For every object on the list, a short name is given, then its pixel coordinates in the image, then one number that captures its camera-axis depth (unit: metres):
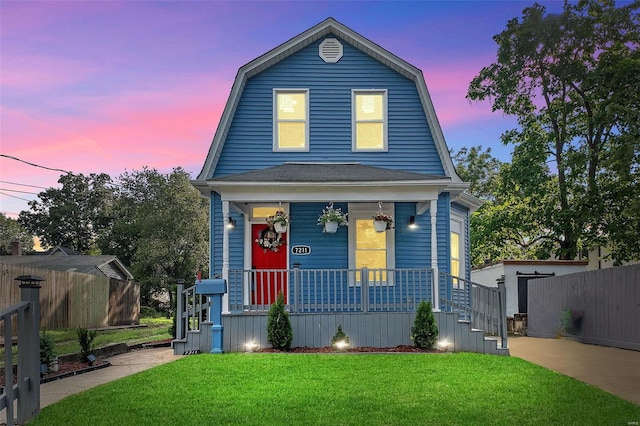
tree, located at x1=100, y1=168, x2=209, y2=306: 35.69
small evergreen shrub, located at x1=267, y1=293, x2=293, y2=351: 11.20
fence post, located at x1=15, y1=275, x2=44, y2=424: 5.94
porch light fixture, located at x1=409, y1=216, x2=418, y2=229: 13.52
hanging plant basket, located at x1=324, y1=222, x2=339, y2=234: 12.83
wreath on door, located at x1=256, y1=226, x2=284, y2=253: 13.33
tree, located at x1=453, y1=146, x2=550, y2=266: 23.31
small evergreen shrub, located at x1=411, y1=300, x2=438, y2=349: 11.22
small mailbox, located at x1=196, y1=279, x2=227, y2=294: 11.29
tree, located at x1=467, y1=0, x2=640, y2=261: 20.48
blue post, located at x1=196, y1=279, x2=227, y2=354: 11.30
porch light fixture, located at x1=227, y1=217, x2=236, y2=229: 12.61
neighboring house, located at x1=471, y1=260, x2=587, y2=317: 19.48
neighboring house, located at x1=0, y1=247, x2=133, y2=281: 32.44
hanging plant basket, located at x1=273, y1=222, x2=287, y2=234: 12.69
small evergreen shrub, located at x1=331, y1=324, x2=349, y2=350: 11.52
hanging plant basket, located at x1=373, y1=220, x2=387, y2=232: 12.65
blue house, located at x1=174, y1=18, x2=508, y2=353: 12.67
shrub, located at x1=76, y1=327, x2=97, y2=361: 10.33
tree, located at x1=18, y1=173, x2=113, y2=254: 54.97
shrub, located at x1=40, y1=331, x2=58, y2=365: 9.25
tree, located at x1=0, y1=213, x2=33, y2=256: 60.22
